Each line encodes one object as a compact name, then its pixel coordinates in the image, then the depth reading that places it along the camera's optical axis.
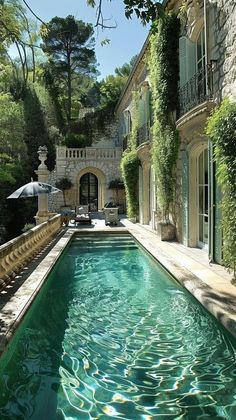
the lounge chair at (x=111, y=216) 17.33
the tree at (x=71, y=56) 34.41
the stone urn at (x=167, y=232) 11.69
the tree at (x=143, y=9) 3.62
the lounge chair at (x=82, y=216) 17.94
